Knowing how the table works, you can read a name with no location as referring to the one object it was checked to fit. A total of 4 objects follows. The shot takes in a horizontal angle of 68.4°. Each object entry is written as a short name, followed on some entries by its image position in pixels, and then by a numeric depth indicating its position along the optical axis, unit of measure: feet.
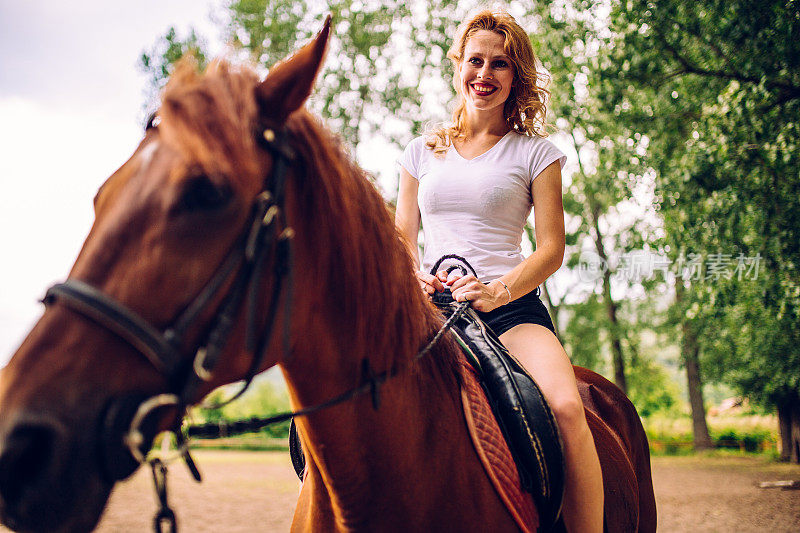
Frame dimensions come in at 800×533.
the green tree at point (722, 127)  25.03
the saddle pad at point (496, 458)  6.38
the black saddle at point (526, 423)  6.83
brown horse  3.87
